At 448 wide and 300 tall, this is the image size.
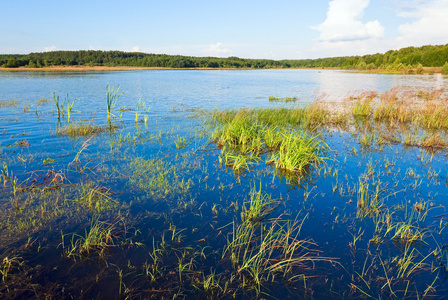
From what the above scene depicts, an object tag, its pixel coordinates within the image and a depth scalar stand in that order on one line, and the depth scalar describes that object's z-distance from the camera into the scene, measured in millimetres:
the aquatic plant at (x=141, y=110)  19125
